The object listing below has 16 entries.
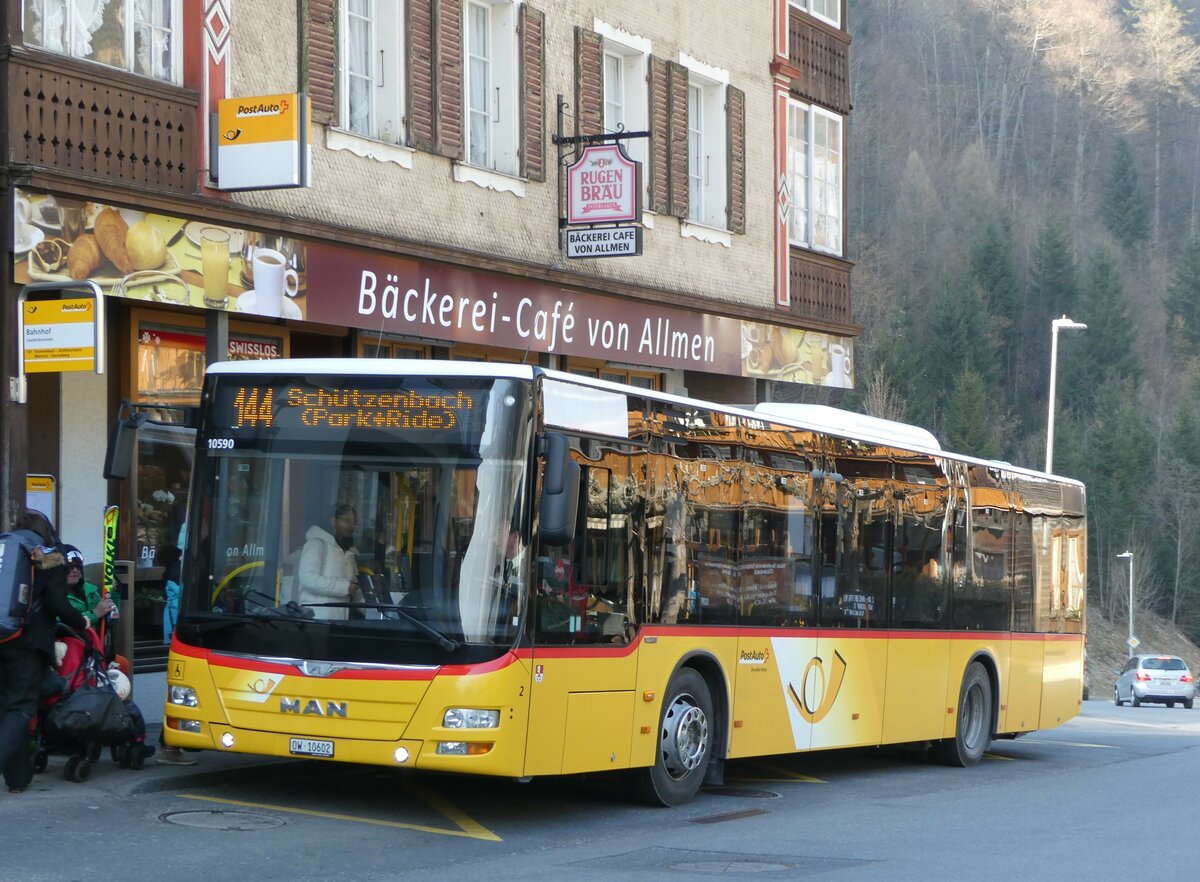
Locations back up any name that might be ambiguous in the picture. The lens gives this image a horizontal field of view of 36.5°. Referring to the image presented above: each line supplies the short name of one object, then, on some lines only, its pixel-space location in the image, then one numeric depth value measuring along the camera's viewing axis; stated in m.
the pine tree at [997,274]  91.38
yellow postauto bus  10.38
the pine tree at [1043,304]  92.94
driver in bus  10.58
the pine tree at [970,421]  79.88
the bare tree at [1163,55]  95.99
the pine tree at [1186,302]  96.38
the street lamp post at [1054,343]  45.41
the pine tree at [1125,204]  99.44
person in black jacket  10.82
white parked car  46.69
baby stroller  11.41
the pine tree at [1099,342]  91.81
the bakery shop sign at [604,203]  19.41
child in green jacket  11.30
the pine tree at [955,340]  86.19
